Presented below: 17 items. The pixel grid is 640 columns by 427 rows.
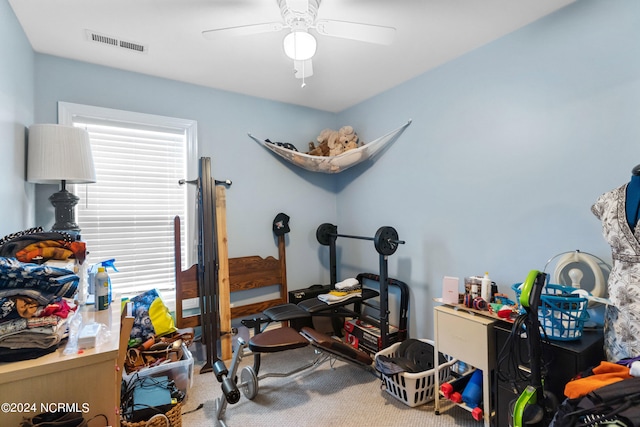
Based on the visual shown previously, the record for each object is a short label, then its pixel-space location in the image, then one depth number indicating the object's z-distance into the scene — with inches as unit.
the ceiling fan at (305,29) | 66.3
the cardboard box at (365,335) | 110.8
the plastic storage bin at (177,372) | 83.0
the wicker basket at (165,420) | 66.1
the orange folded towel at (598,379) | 47.4
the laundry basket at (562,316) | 60.9
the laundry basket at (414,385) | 83.9
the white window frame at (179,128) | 101.3
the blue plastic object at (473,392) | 75.4
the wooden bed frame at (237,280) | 108.9
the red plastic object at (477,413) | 72.4
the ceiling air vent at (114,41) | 85.1
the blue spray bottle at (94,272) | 74.9
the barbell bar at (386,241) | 101.4
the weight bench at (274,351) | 79.0
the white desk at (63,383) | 40.7
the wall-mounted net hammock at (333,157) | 122.0
